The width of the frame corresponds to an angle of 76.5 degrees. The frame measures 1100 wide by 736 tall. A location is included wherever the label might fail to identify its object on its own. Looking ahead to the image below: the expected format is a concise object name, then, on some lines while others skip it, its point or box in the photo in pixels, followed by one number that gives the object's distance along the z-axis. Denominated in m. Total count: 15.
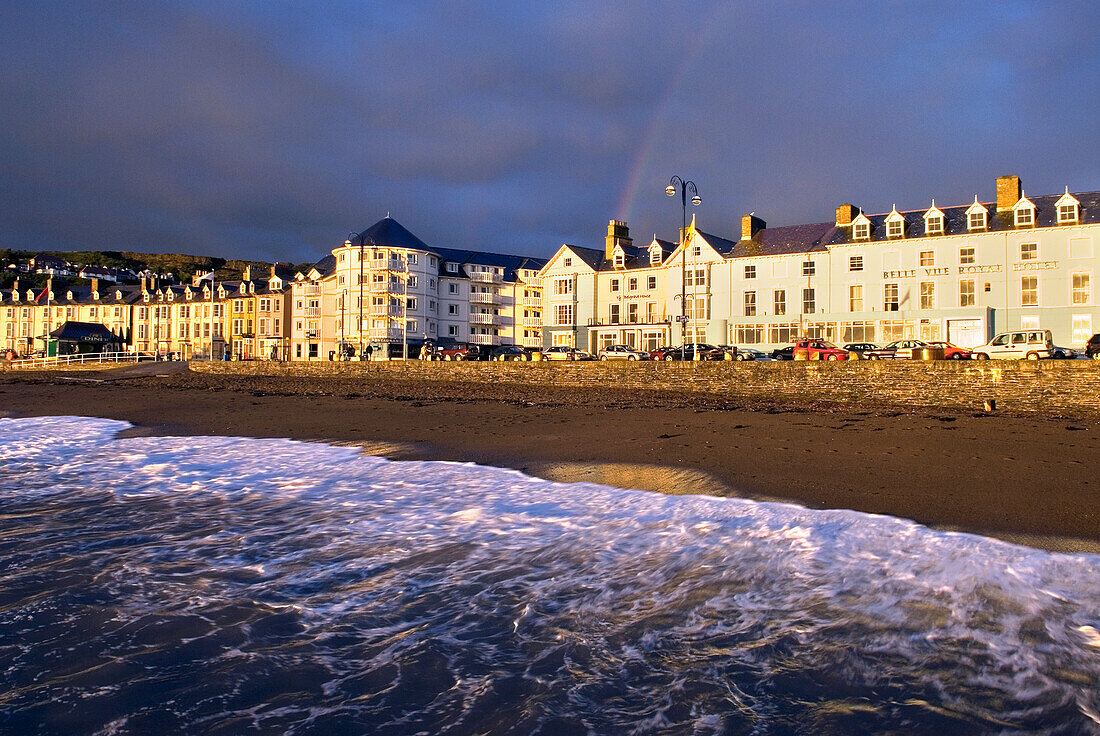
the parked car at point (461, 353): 49.53
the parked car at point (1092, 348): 32.24
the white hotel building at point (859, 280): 44.62
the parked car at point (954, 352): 31.81
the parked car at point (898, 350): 33.38
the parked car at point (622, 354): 44.31
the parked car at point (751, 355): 40.09
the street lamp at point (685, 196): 35.31
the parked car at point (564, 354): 44.23
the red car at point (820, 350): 34.31
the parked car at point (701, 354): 38.88
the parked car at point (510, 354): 46.00
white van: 31.70
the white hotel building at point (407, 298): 72.50
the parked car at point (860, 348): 37.72
